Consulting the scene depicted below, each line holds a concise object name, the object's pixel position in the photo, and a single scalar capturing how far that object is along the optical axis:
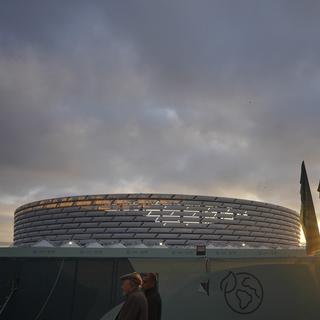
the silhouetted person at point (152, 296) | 5.10
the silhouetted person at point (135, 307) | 4.05
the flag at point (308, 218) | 9.59
